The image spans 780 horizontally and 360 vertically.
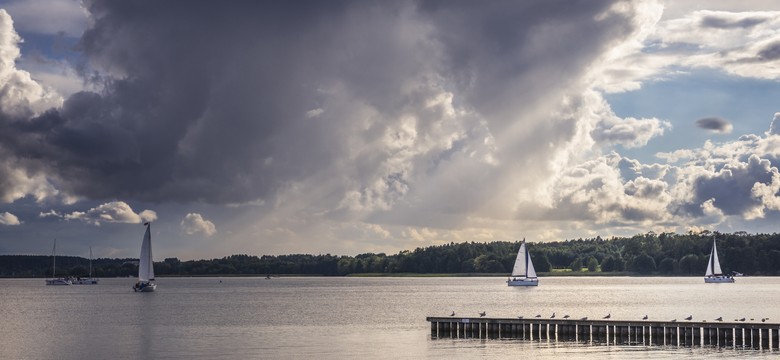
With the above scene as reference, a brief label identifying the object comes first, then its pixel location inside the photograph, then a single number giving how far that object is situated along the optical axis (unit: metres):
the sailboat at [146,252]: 184.81
